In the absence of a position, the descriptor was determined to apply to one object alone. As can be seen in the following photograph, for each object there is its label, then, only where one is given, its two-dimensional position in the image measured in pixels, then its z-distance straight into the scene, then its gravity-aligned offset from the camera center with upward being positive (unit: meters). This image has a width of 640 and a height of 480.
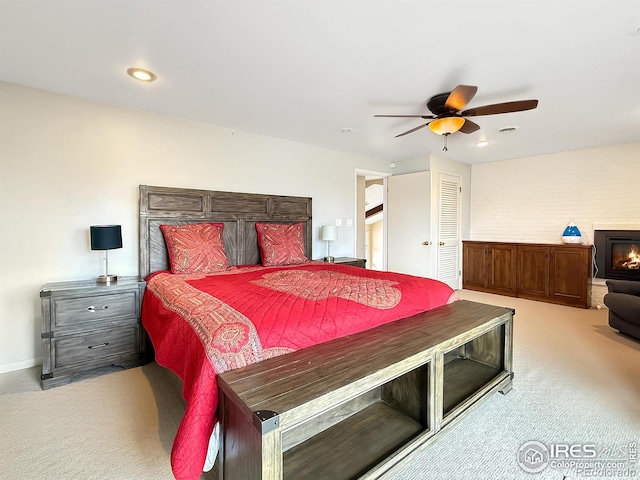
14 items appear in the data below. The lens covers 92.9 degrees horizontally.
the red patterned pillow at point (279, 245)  3.55 -0.14
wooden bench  1.14 -0.76
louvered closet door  5.18 +0.07
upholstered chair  3.00 -0.72
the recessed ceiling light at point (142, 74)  2.31 +1.23
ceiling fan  2.24 +1.01
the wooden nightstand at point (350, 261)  4.16 -0.39
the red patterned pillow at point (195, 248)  2.91 -0.16
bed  1.35 -0.43
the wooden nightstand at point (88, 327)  2.30 -0.77
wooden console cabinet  4.41 -0.58
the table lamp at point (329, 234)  4.24 -0.01
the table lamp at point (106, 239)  2.57 -0.06
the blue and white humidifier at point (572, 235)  4.57 -0.01
